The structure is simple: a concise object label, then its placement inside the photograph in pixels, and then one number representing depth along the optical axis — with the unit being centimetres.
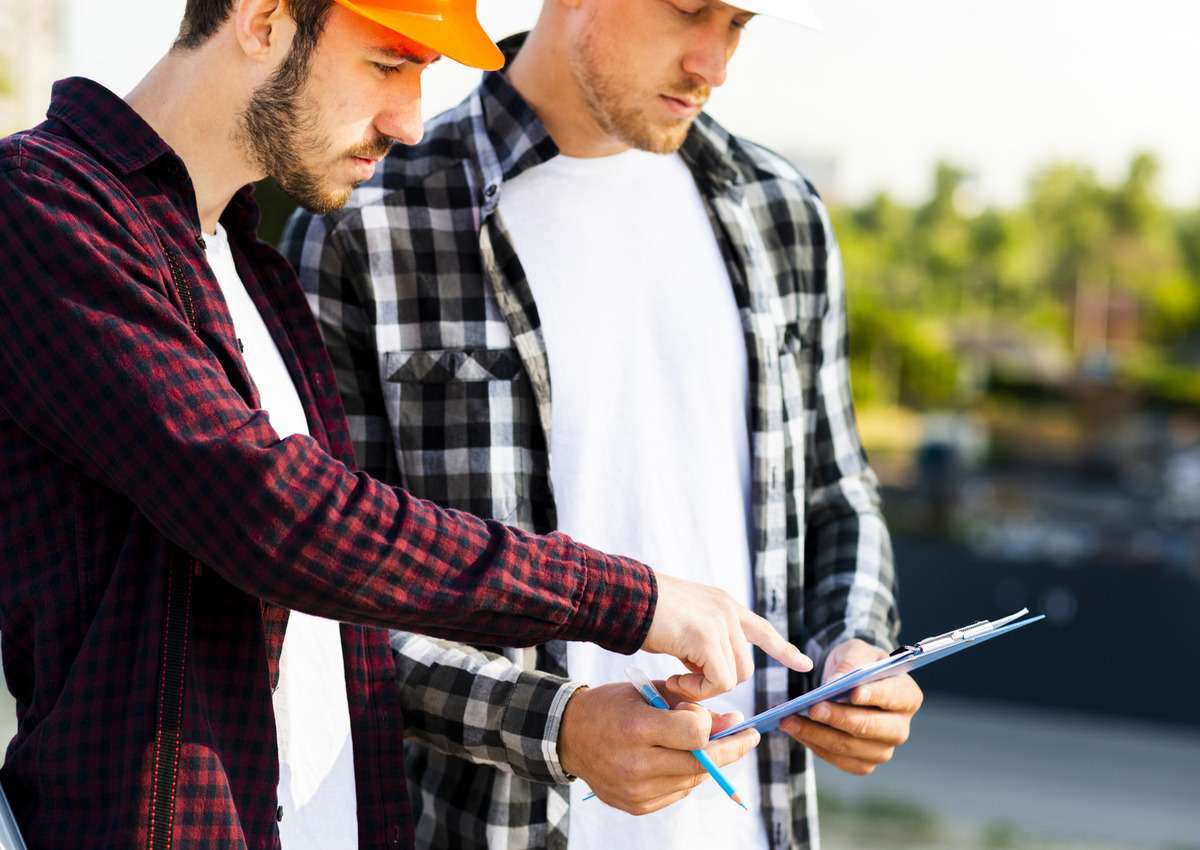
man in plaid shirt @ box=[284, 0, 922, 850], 180
